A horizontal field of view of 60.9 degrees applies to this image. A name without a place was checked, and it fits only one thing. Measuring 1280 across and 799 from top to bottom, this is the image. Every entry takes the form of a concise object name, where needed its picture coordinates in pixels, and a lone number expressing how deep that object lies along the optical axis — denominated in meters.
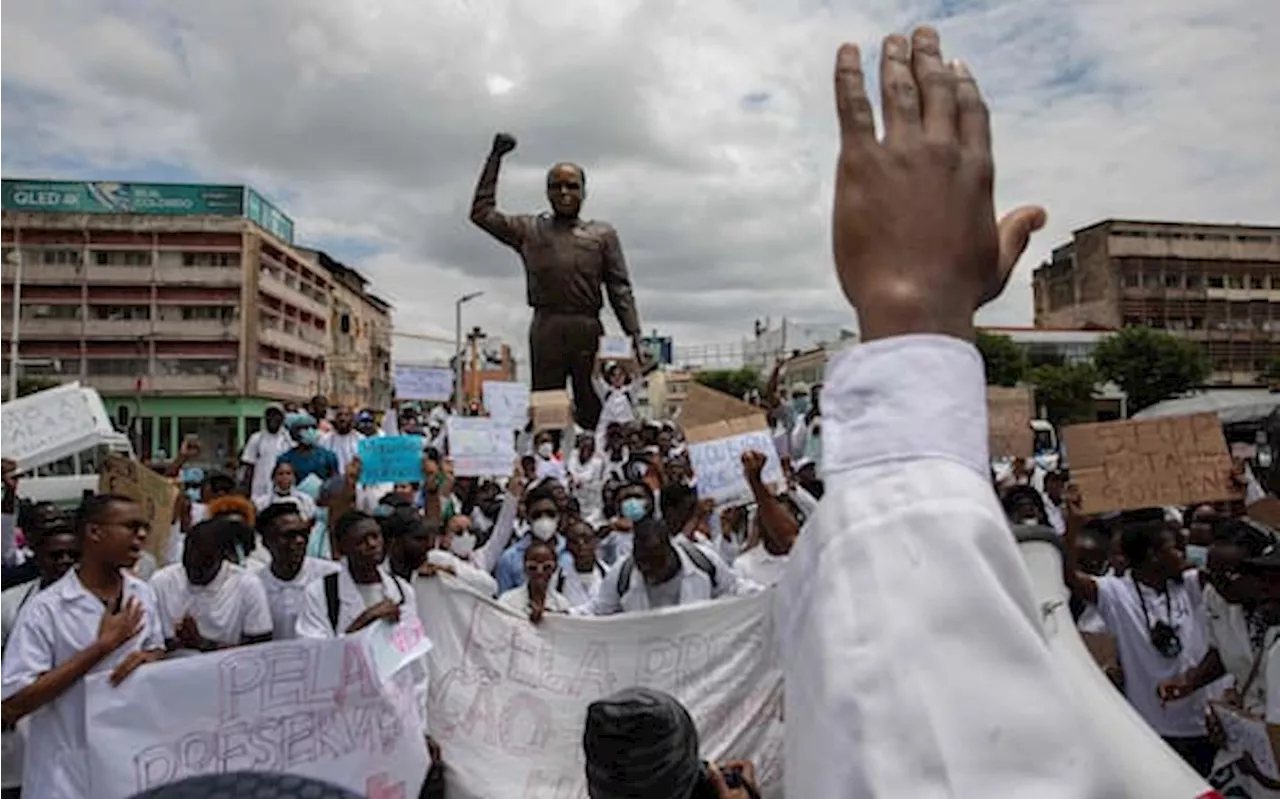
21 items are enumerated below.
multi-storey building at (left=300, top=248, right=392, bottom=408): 82.56
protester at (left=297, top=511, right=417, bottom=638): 4.73
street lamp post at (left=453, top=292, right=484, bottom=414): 32.57
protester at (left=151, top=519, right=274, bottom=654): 4.68
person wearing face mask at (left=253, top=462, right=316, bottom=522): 7.86
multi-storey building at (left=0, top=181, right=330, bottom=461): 57.38
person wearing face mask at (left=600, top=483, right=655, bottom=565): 7.31
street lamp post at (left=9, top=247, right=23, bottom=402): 38.03
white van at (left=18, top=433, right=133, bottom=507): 16.89
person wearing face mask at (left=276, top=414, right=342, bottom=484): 8.62
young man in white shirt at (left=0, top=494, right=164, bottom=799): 3.68
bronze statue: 7.90
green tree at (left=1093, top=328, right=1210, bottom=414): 47.59
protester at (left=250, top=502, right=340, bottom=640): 4.96
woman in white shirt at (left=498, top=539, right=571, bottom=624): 5.45
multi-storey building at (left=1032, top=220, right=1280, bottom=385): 59.88
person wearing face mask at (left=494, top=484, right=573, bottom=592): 6.69
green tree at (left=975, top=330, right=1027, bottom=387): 49.06
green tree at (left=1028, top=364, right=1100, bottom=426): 48.12
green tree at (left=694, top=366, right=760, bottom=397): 76.94
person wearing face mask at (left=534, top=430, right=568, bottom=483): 10.10
